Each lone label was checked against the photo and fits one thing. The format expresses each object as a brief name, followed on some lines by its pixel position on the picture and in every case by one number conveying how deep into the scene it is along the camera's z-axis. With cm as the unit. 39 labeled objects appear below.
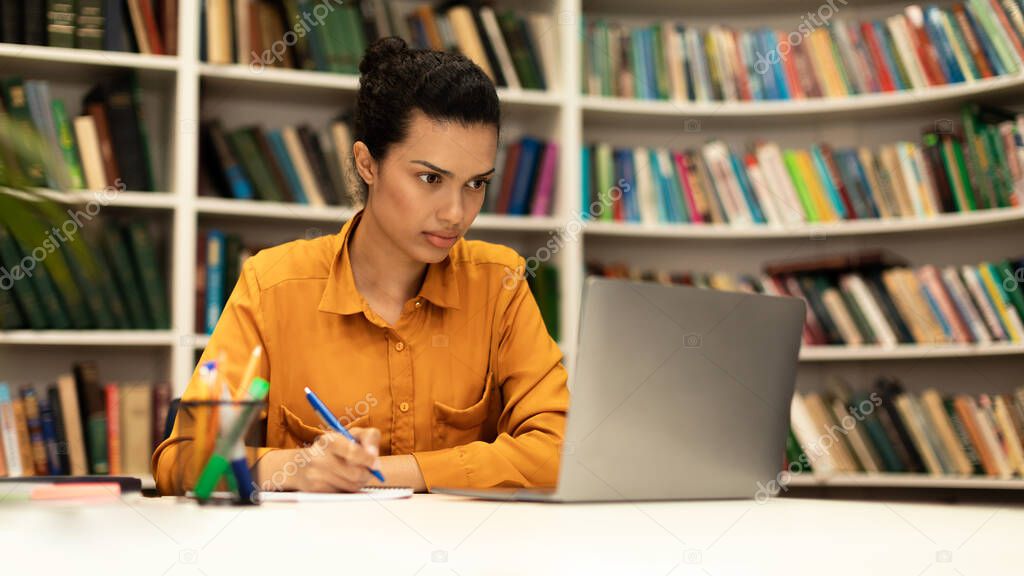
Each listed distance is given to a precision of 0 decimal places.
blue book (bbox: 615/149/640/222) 299
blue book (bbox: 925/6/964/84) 279
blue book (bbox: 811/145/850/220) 292
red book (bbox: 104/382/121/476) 248
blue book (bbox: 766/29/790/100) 303
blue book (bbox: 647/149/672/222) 299
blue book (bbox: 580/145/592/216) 293
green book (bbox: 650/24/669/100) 303
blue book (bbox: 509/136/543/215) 291
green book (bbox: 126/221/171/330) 255
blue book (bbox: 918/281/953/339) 273
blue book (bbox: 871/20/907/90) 289
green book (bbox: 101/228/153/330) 252
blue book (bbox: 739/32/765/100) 303
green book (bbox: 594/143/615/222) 296
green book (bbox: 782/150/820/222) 295
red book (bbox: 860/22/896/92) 291
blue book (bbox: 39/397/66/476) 242
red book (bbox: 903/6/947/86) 283
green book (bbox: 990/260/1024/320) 265
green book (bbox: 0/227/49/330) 238
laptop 99
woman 153
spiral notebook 102
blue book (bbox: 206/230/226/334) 260
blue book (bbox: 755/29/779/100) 303
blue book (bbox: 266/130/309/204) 271
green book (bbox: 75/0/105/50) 254
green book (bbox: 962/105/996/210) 271
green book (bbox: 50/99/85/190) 249
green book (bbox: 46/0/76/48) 251
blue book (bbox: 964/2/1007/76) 272
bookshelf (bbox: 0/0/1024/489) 257
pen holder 88
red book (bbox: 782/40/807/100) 302
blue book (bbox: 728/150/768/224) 299
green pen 88
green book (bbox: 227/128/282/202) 269
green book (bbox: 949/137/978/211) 275
